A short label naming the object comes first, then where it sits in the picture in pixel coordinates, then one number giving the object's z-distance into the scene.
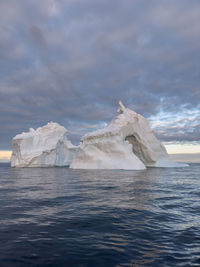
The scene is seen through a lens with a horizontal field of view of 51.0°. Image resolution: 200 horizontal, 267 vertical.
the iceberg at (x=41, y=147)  49.41
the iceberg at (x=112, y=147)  36.44
